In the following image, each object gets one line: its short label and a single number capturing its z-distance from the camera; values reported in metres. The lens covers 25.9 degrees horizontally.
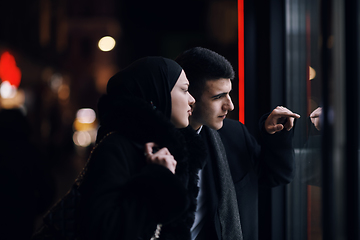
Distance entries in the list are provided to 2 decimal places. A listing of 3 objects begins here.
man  2.40
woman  2.08
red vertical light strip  2.74
